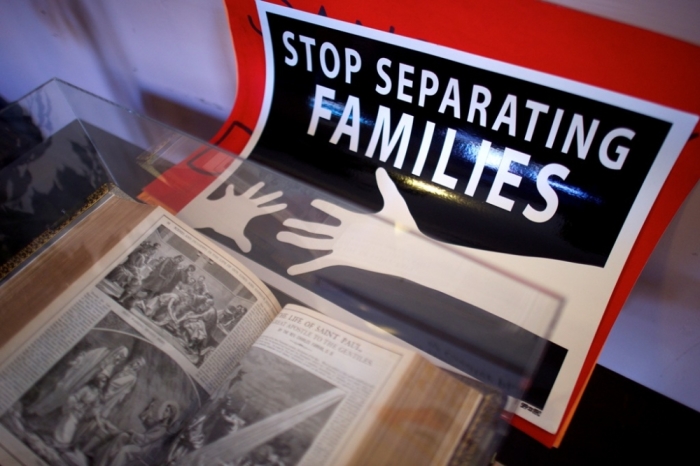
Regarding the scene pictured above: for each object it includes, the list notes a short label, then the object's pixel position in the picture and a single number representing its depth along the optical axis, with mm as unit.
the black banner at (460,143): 525
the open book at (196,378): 442
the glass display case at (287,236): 548
